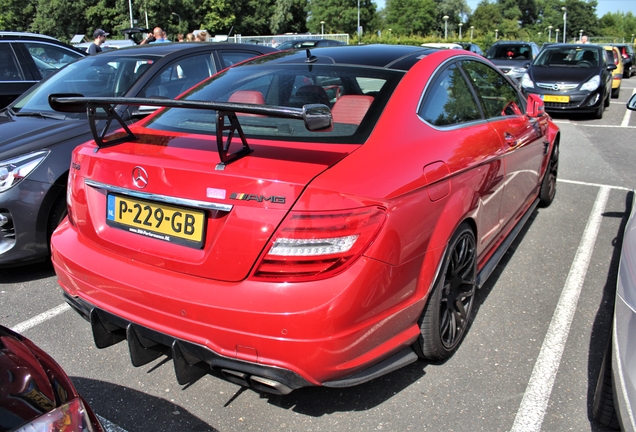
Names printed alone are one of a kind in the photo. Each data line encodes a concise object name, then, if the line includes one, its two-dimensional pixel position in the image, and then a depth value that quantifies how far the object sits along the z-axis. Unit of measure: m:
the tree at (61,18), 66.56
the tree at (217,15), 71.31
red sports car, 2.06
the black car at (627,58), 23.15
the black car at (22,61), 6.38
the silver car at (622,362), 1.95
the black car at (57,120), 3.78
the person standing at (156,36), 10.07
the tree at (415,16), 108.29
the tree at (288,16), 77.81
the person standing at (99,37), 11.04
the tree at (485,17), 114.42
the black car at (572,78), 11.45
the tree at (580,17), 118.62
